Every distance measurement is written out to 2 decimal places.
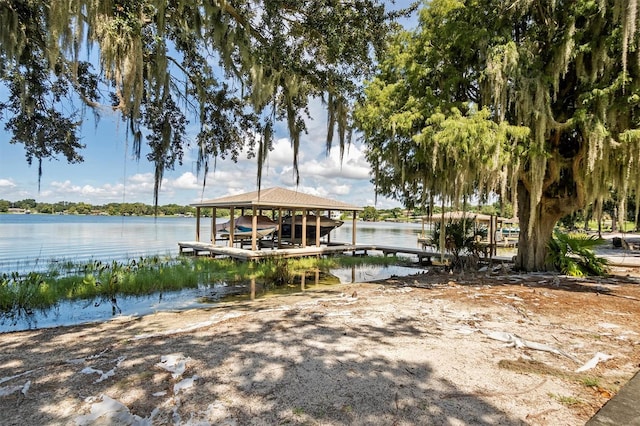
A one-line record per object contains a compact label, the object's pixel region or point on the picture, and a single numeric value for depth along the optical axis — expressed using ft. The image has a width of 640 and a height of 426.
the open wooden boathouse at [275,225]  48.98
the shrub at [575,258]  29.78
